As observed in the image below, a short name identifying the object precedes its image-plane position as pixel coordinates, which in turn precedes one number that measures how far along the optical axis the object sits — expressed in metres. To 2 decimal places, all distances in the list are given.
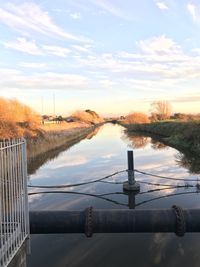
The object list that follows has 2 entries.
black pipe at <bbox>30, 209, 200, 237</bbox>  4.06
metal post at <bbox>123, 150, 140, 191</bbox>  8.61
